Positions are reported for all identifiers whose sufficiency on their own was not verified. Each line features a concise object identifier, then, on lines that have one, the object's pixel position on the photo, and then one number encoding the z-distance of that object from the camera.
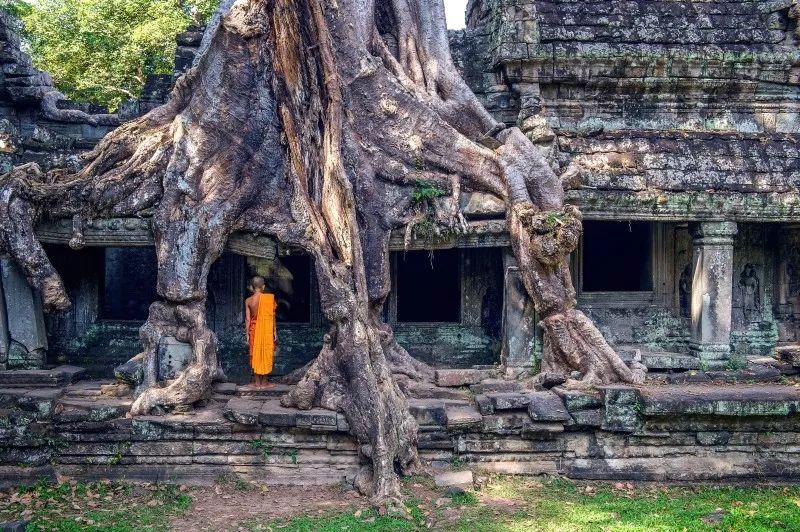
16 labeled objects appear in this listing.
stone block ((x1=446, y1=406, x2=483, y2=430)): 6.89
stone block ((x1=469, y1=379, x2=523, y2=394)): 7.62
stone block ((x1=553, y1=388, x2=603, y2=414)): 7.05
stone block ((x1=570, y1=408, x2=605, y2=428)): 7.01
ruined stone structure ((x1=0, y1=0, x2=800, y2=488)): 7.00
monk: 7.96
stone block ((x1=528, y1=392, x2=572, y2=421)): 6.91
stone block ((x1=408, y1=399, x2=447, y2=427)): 6.96
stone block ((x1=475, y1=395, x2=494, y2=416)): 7.09
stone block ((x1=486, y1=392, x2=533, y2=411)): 7.08
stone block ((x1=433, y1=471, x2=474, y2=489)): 6.64
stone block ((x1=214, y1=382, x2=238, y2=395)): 7.79
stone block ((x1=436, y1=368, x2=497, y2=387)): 7.88
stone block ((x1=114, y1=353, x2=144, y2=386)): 7.53
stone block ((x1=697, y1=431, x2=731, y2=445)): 7.09
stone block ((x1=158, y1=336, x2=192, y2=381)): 7.44
